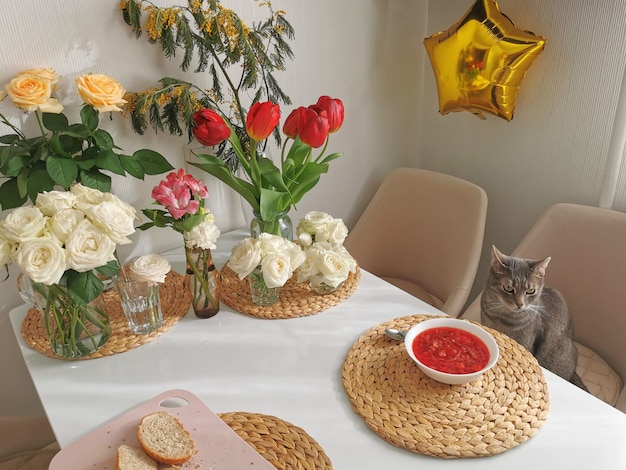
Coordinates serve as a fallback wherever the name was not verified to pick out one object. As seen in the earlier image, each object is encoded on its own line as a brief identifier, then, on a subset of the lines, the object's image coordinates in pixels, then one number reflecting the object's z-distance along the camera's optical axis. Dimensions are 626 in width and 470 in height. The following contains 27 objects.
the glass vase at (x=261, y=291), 1.13
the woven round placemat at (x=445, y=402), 0.80
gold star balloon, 1.43
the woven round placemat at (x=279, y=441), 0.78
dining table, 0.79
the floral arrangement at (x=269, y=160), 1.06
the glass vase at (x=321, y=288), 1.17
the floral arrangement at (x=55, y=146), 1.01
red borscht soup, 0.91
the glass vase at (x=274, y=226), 1.21
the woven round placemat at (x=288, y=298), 1.14
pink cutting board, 0.77
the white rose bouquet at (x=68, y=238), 0.84
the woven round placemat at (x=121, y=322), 1.04
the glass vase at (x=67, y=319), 0.96
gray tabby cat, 1.23
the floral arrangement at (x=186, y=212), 0.99
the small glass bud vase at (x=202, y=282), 1.09
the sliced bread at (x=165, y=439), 0.77
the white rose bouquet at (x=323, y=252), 1.12
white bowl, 0.88
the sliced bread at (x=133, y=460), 0.75
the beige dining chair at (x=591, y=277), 1.32
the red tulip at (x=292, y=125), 1.09
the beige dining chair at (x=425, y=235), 1.56
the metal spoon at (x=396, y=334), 1.02
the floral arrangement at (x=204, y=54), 1.17
